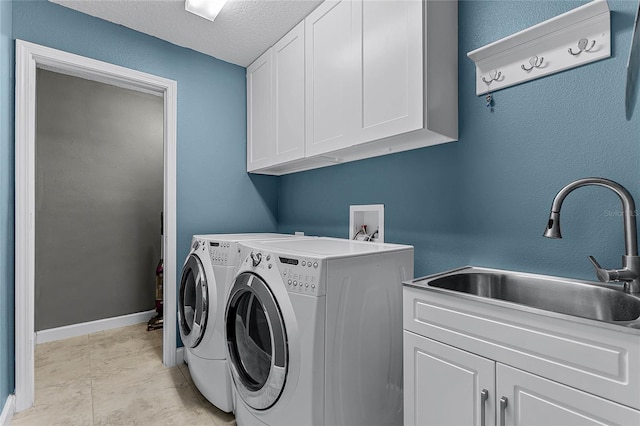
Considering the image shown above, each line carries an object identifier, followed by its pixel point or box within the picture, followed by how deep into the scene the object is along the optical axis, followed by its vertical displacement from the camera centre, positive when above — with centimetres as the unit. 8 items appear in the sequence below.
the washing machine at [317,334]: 118 -53
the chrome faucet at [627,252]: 96 -13
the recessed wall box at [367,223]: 196 -7
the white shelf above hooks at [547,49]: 113 +68
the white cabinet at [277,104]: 212 +84
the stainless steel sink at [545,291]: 104 -31
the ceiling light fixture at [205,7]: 186 +127
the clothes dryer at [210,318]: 177 -64
